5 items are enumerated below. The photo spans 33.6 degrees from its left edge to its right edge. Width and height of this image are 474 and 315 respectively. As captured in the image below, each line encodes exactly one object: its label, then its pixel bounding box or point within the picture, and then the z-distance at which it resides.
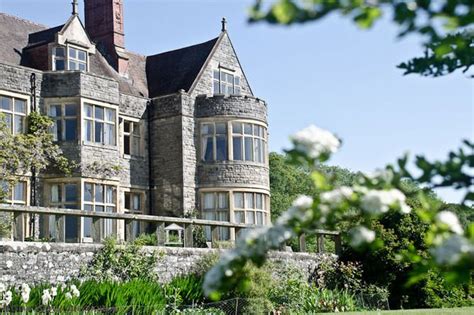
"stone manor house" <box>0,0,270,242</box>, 22.75
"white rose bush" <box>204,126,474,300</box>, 3.29
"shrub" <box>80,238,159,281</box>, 15.87
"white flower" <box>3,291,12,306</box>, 11.84
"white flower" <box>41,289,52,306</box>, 12.00
